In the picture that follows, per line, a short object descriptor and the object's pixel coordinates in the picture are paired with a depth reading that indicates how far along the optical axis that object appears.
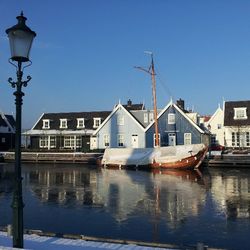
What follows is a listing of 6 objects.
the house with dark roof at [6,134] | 75.56
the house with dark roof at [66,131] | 68.06
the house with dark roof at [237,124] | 60.03
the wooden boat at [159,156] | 44.88
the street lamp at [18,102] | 8.74
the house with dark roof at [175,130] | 57.88
